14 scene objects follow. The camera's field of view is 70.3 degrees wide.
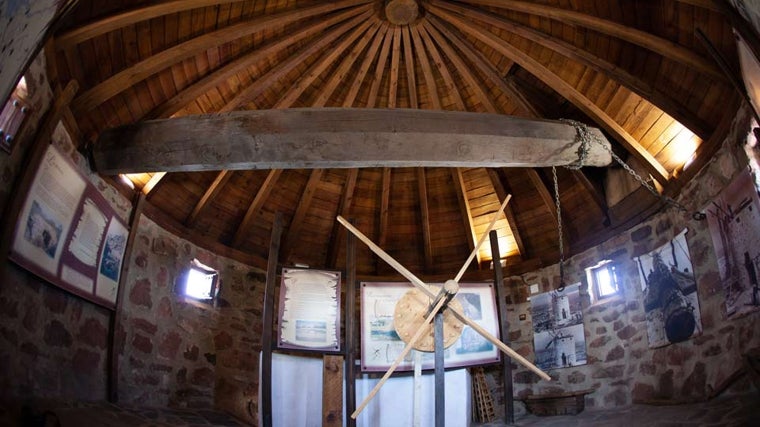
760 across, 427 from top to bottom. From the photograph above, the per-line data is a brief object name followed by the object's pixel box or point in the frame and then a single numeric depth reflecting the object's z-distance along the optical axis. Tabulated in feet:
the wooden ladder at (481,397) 26.32
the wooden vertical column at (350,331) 23.16
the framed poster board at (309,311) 24.83
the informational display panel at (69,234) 16.27
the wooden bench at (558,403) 23.38
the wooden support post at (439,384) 20.36
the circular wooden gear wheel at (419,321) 22.54
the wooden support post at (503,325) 24.77
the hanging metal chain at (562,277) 24.30
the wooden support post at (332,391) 23.38
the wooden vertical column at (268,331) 21.85
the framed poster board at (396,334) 25.85
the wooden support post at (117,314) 19.70
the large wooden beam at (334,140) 17.62
